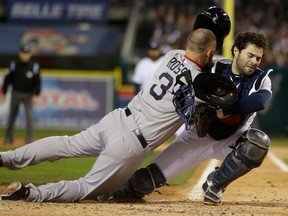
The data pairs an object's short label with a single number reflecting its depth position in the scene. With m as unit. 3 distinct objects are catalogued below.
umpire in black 30.11
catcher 12.52
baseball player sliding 12.57
